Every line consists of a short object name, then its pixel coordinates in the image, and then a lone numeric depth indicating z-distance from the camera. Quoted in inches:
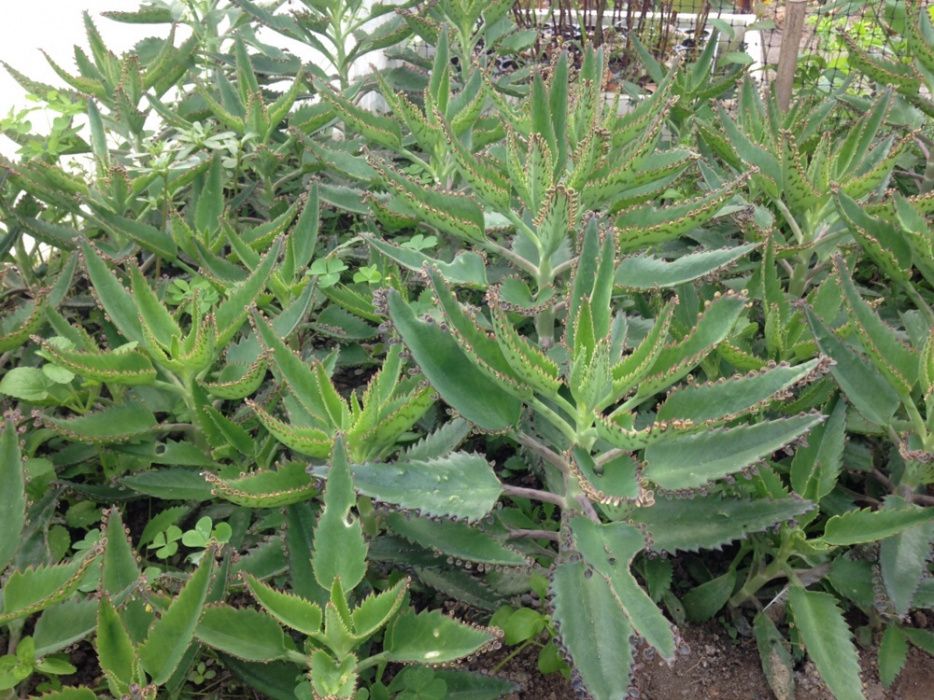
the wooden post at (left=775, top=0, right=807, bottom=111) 71.2
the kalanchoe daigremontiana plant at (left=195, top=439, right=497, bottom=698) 37.1
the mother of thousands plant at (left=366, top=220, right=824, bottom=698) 37.5
